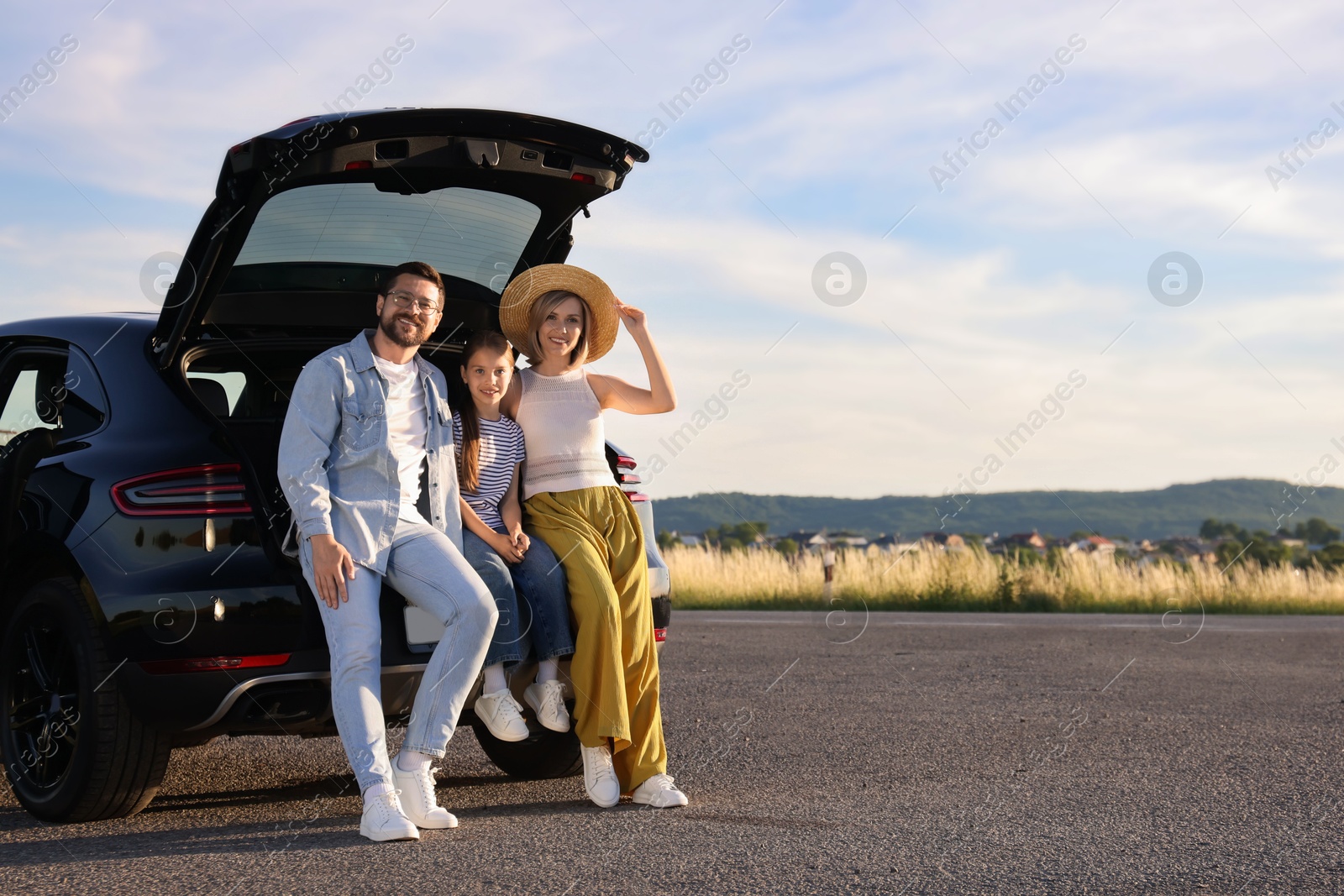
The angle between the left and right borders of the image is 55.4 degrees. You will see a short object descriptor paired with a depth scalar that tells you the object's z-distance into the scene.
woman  4.86
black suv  4.29
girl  4.75
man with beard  4.34
